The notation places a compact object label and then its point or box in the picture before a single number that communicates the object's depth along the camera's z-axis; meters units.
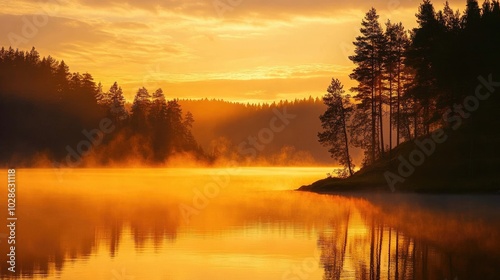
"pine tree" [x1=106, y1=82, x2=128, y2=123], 183.62
